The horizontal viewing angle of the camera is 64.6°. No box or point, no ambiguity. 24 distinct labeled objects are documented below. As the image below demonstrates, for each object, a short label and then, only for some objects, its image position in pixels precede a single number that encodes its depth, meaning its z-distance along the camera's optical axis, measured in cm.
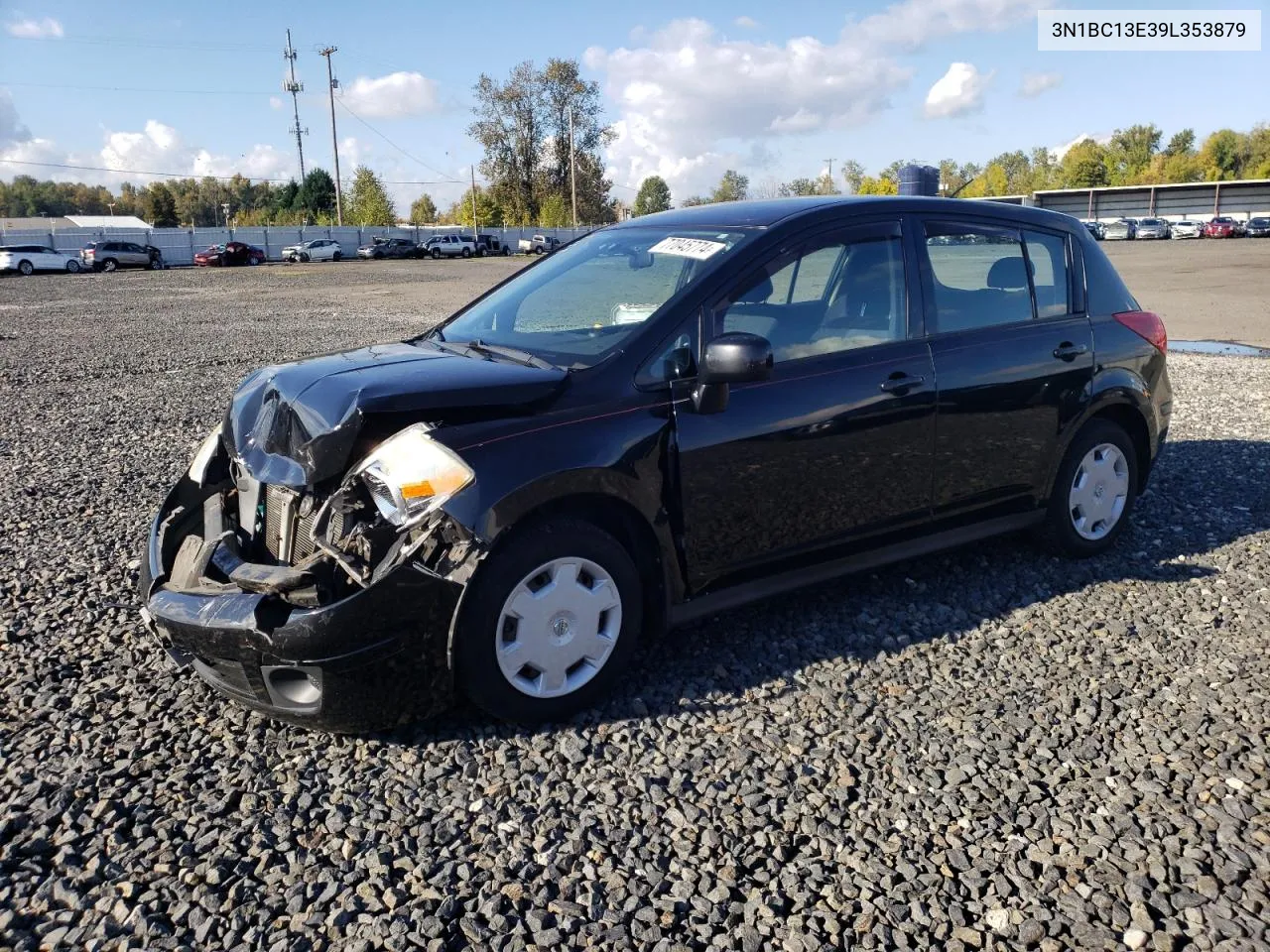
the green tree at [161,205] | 11431
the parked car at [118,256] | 4566
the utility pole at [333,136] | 7462
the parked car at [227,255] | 5103
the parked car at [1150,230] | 6925
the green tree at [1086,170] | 12169
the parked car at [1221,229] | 6612
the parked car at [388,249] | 6016
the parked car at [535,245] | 6602
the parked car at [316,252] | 5675
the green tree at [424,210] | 11475
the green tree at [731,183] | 12456
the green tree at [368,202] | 8912
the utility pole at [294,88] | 8525
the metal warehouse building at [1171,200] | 8625
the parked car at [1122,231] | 6931
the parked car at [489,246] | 6644
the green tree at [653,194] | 12488
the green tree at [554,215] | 8294
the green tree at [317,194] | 9550
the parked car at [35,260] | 4244
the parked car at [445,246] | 6256
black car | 318
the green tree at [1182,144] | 13150
